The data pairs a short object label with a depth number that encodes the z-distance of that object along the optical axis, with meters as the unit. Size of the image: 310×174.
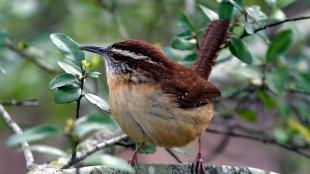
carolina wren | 6.72
